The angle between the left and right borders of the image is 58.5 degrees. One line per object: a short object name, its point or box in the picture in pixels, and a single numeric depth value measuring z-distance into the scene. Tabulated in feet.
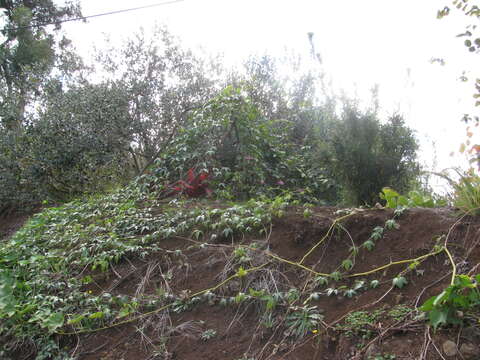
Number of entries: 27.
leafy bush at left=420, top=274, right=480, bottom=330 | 6.53
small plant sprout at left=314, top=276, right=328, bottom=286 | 9.69
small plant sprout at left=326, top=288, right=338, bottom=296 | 9.19
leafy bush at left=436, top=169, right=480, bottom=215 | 9.29
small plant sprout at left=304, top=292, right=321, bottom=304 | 9.24
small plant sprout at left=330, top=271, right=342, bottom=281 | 9.57
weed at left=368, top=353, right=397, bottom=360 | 6.85
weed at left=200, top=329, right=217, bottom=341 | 9.58
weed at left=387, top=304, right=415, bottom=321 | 7.54
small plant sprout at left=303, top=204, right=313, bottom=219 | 12.10
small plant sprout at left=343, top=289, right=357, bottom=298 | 8.93
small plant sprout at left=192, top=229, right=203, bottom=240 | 13.48
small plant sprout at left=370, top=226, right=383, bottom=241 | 10.18
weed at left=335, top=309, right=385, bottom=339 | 7.64
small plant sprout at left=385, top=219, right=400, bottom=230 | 10.24
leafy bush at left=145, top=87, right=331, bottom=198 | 20.45
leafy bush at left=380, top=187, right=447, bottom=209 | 11.28
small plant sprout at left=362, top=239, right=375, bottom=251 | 9.96
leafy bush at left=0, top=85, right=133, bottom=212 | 26.32
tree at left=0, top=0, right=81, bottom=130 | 43.25
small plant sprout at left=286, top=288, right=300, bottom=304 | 9.52
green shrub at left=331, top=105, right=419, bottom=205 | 17.06
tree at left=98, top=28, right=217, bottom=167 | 29.50
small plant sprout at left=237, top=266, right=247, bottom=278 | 10.31
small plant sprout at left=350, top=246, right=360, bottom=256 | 10.08
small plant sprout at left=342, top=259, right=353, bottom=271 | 9.78
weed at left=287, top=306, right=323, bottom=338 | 8.56
